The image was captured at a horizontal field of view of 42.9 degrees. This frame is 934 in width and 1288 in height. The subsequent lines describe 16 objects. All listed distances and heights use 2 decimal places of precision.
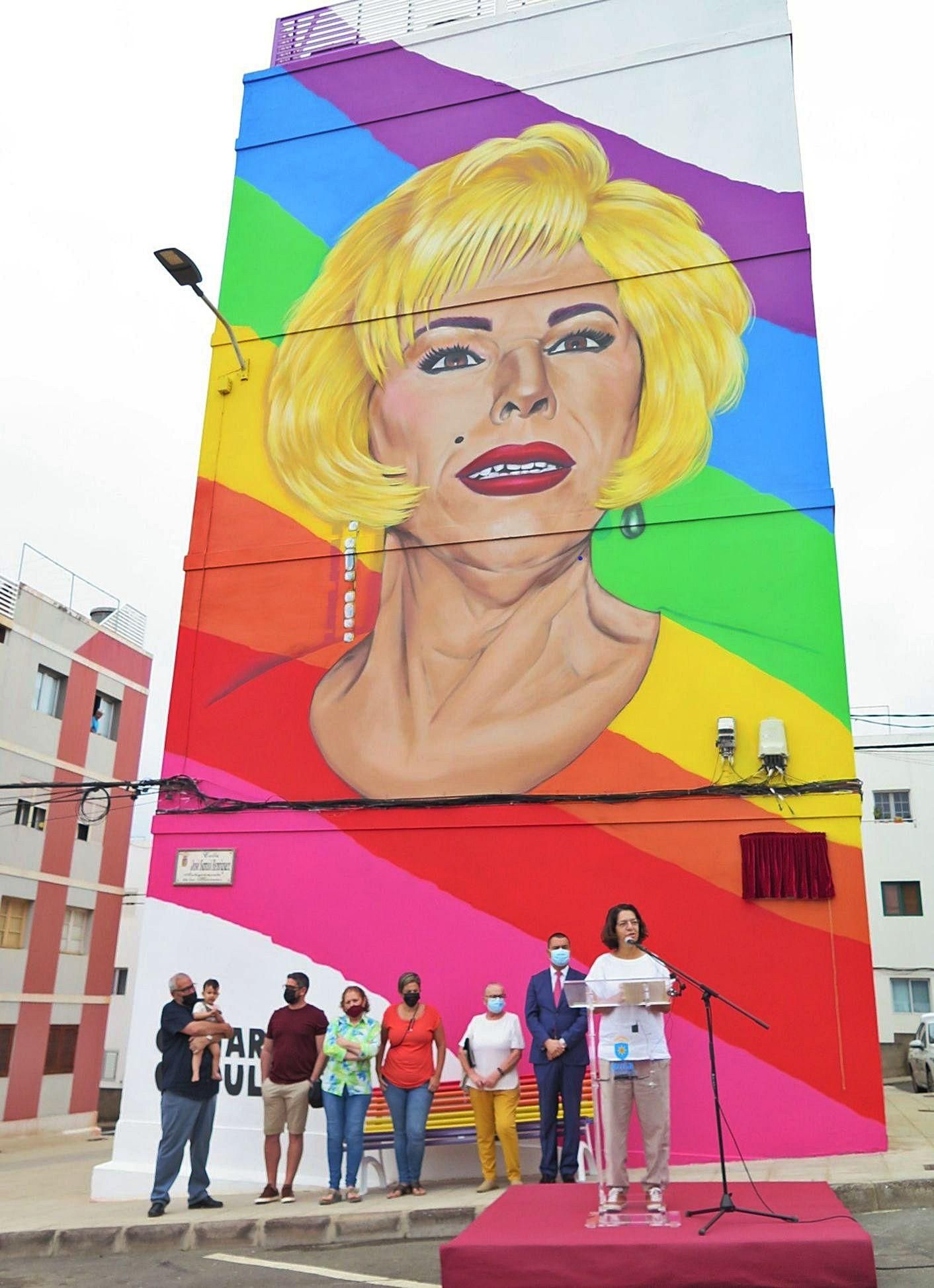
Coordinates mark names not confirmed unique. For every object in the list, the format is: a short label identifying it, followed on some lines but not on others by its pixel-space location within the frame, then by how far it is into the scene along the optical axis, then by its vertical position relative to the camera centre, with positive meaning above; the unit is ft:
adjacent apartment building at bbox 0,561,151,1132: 87.76 +13.07
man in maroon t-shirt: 28.78 -0.75
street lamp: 35.96 +22.38
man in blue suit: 27.45 -0.39
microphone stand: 18.04 -2.34
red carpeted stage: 16.02 -2.75
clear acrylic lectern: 19.68 +0.71
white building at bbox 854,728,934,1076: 103.40 +15.55
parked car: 62.69 -0.20
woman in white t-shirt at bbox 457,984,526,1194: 27.78 -0.86
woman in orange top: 28.17 -0.73
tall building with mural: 31.40 +13.59
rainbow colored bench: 28.96 -1.96
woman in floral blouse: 28.07 -1.20
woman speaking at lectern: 20.06 -0.06
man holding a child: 28.43 -1.41
